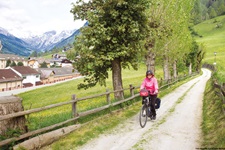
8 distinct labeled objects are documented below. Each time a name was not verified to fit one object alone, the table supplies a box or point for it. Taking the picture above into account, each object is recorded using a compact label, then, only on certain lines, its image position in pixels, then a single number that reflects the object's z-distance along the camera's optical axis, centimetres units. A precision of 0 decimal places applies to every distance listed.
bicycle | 1120
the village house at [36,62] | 17921
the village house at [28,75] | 9985
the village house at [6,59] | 16061
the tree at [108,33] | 1460
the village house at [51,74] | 11275
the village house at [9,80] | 8556
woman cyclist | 1151
